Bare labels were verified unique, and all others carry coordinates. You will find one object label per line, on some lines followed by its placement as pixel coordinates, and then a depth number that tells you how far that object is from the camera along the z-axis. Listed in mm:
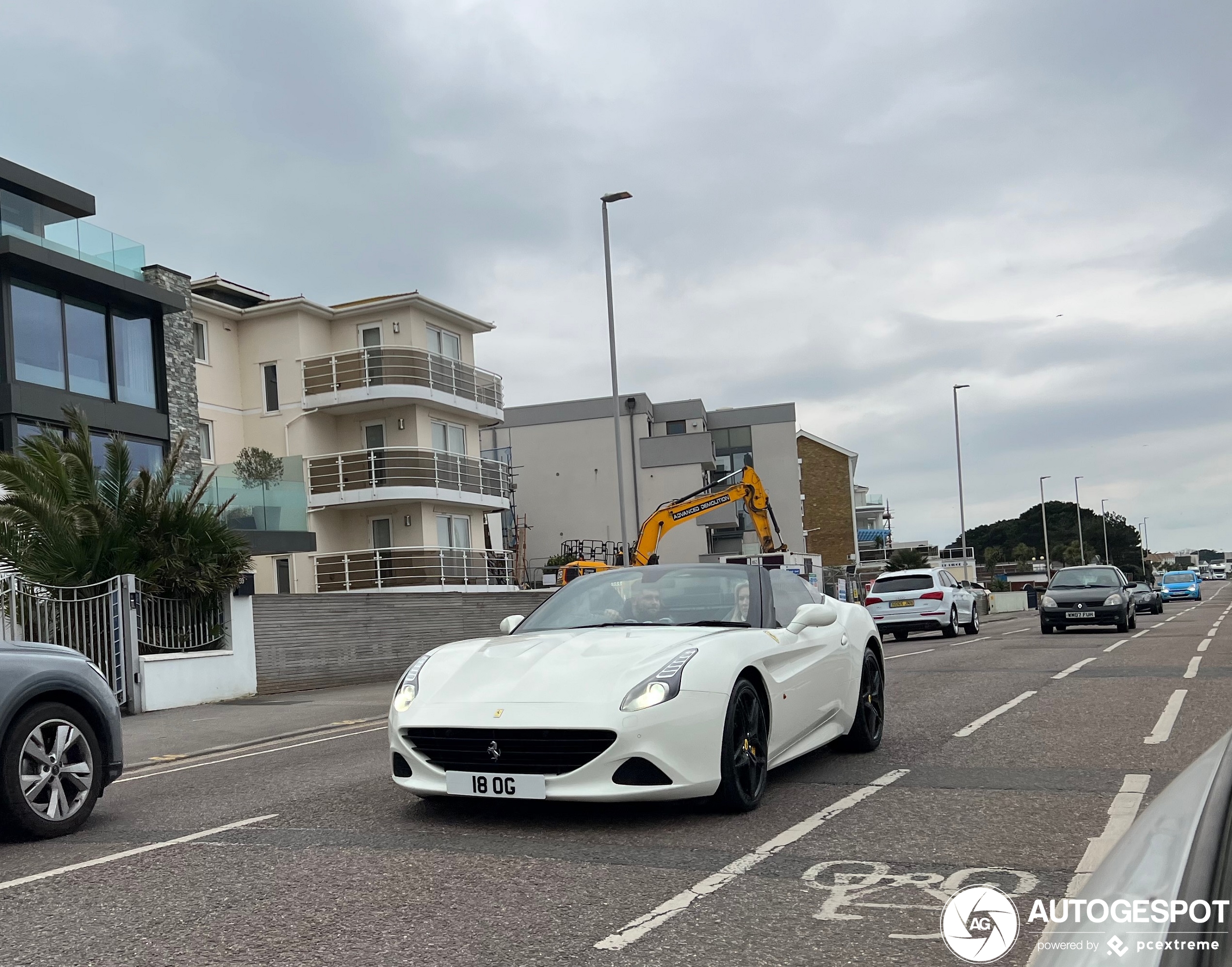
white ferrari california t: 5605
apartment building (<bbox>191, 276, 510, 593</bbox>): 34594
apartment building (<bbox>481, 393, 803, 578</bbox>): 60844
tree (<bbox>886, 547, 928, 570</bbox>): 79562
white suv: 27078
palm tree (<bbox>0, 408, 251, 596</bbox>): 16391
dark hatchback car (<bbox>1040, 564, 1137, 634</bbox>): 24469
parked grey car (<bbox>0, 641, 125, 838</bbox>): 6090
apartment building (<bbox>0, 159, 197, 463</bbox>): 24109
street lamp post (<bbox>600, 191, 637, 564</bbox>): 25578
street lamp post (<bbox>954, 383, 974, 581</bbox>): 52869
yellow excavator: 27688
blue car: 63250
